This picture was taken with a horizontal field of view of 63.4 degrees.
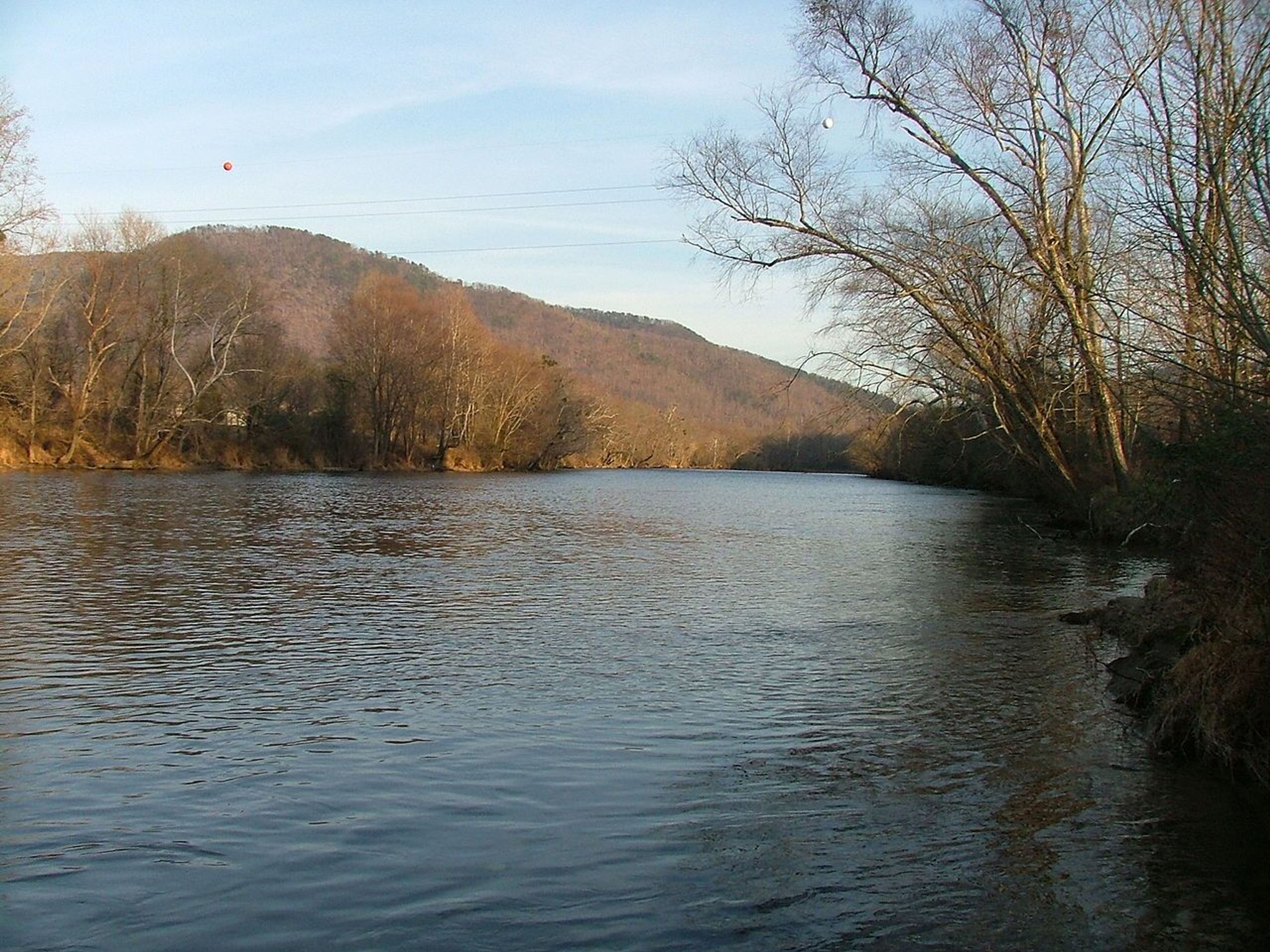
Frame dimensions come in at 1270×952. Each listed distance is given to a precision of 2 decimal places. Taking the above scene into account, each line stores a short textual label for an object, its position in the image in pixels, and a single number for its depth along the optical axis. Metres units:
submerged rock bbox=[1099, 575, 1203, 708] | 9.81
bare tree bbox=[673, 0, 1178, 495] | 21.61
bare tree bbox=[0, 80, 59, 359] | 39.06
